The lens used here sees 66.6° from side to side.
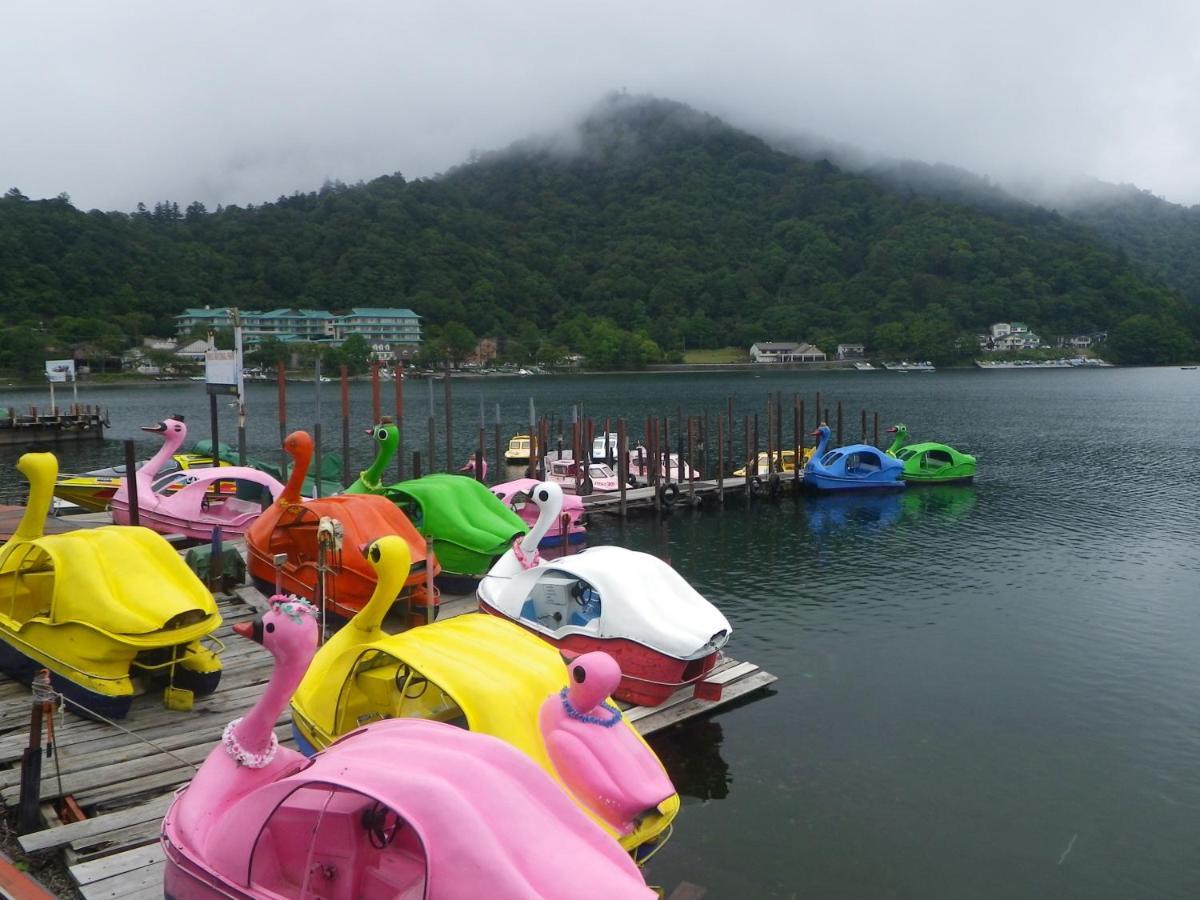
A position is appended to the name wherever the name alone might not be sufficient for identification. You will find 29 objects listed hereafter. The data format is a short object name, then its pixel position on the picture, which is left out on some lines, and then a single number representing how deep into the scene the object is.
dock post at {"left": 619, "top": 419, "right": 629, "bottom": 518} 27.81
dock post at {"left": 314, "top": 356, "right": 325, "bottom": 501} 21.90
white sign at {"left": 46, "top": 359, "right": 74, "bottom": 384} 62.06
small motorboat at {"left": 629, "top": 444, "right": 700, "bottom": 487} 32.41
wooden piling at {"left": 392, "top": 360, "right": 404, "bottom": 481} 26.35
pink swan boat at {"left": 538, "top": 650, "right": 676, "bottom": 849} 7.74
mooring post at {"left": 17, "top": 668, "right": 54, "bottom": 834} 8.14
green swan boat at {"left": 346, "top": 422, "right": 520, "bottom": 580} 16.66
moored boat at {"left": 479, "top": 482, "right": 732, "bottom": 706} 12.07
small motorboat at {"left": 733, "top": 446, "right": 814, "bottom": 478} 33.06
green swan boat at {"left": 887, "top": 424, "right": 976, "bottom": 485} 35.00
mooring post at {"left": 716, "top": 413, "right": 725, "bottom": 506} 30.44
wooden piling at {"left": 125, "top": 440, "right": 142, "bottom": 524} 15.93
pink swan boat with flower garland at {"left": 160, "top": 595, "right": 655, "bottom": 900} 5.61
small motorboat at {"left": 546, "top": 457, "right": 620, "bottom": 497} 30.38
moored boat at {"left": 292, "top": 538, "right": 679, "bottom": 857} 7.80
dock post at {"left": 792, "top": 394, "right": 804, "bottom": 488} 33.22
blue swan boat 33.06
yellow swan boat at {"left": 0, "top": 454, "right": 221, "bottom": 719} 10.16
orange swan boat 13.78
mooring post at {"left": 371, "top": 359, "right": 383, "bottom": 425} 23.89
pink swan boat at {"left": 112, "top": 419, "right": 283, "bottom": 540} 20.12
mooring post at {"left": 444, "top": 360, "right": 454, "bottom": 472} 27.07
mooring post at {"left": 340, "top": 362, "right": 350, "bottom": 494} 23.80
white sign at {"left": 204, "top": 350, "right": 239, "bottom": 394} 20.67
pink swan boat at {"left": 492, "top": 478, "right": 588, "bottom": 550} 22.62
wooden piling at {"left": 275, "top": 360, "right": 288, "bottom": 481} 23.34
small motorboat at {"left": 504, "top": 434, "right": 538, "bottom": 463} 41.56
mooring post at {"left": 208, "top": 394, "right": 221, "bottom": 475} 22.18
